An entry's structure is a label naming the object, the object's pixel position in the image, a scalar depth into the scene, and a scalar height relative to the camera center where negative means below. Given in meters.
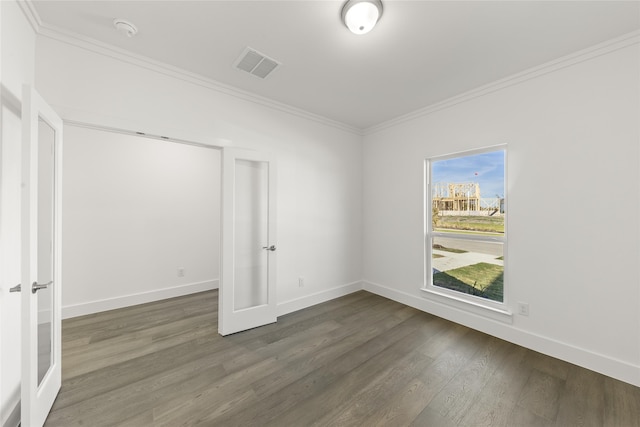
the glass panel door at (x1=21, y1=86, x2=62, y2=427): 1.37 -0.31
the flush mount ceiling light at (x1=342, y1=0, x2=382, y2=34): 1.67 +1.41
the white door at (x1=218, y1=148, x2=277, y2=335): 2.80 -0.37
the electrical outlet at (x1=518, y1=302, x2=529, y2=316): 2.55 -1.01
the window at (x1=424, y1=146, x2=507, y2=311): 2.87 -0.16
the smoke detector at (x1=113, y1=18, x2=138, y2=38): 1.89 +1.49
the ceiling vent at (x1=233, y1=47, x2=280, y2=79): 2.29 +1.50
